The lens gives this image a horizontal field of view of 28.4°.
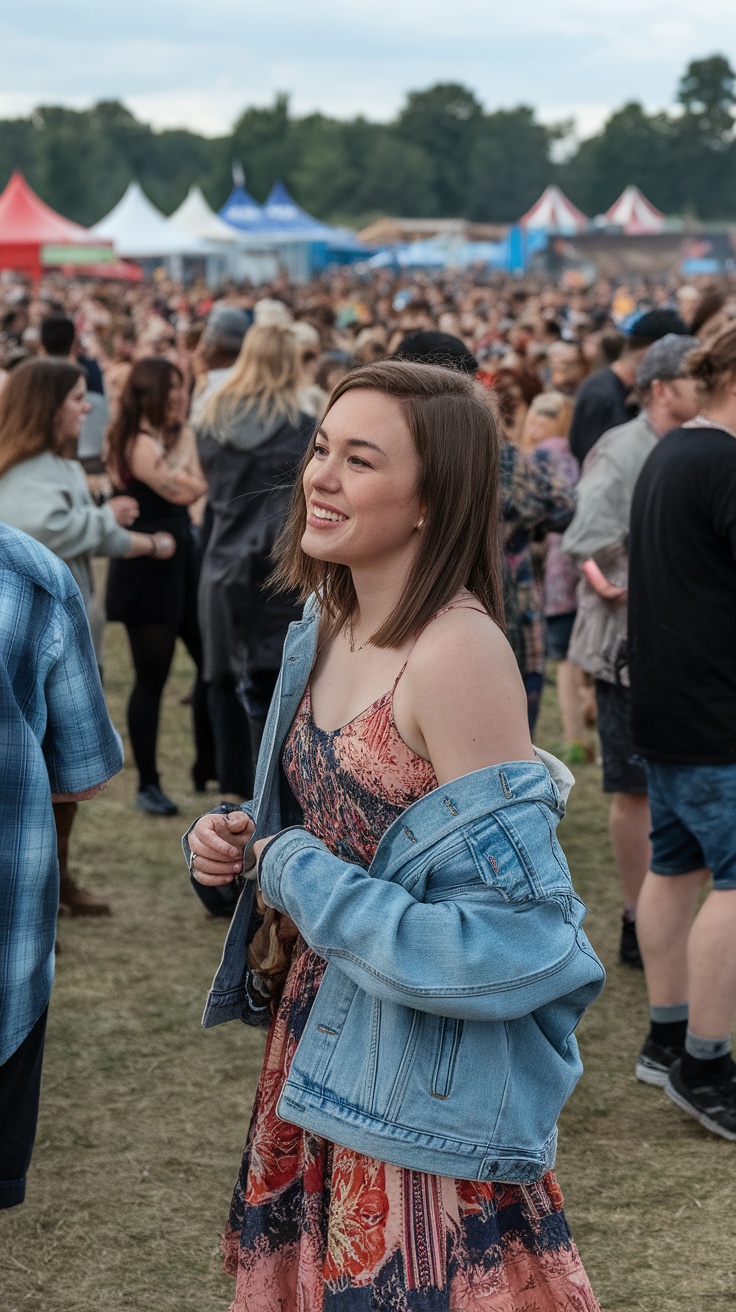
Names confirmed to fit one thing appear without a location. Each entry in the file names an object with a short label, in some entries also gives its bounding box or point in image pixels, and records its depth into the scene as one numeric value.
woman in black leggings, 5.88
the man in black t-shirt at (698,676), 3.43
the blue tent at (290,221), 46.16
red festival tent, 35.53
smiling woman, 1.73
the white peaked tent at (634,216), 72.19
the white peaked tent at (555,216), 66.31
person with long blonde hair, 4.92
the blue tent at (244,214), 45.91
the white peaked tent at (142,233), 39.53
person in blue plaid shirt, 2.13
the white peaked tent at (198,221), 41.84
